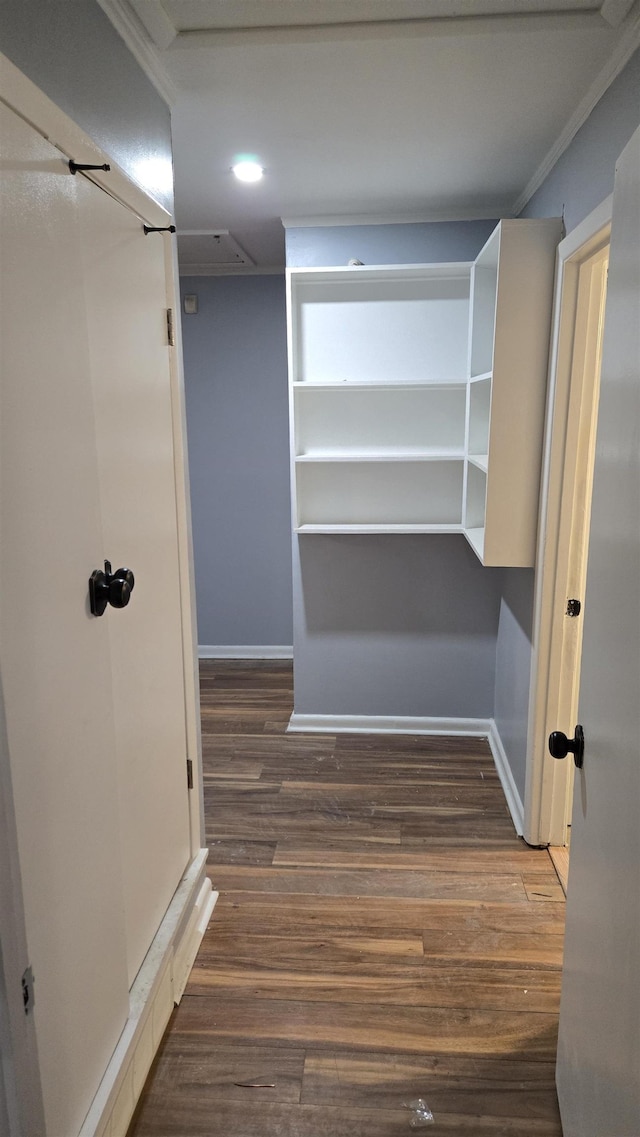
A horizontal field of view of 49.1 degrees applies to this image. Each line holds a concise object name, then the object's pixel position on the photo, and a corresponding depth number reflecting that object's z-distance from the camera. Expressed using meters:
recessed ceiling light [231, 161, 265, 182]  2.43
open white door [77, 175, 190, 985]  1.42
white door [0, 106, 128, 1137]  1.03
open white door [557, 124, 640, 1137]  1.03
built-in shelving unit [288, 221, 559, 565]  3.13
